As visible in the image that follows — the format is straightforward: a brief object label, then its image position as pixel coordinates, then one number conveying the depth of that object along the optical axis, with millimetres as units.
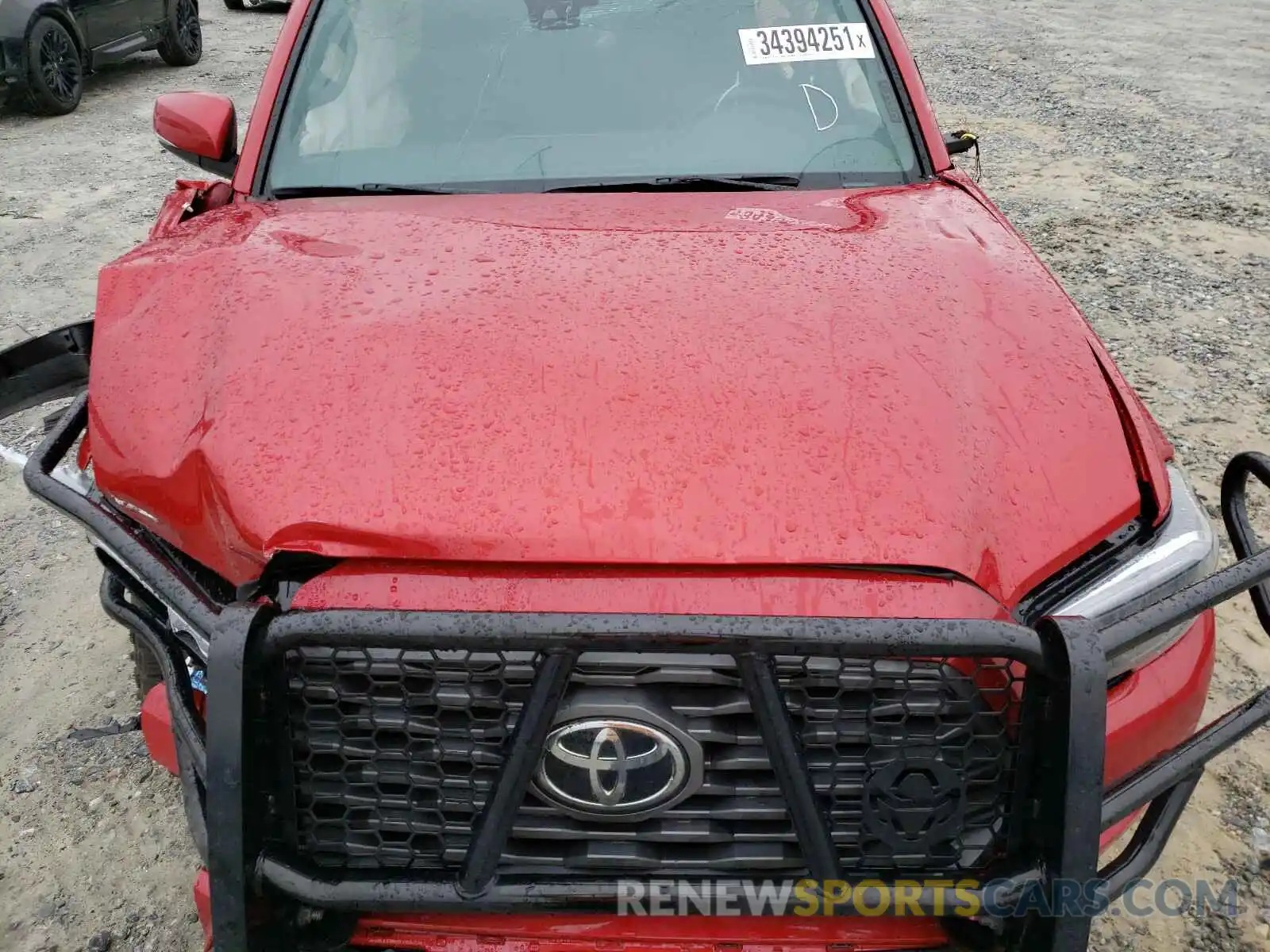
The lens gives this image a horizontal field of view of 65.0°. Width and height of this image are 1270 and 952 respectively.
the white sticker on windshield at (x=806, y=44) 2549
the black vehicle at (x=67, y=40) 7992
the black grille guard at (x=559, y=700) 1212
